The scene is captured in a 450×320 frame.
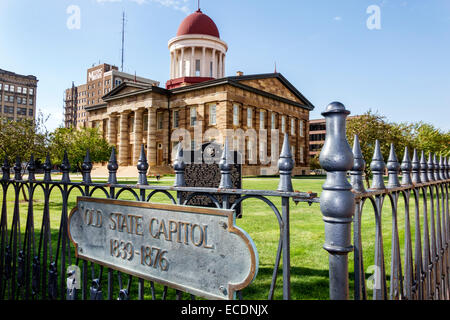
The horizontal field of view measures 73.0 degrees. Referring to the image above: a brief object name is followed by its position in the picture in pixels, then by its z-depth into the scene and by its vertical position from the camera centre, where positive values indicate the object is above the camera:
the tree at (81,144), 27.02 +2.09
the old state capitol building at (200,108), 40.34 +8.41
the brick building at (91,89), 93.06 +25.00
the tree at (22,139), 13.78 +1.26
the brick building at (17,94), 91.62 +21.95
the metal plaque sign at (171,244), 1.82 -0.55
